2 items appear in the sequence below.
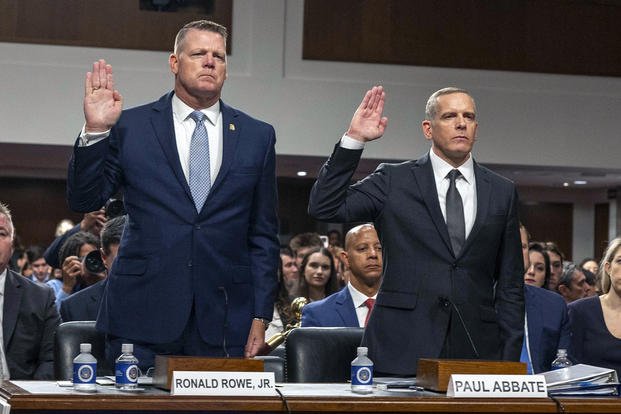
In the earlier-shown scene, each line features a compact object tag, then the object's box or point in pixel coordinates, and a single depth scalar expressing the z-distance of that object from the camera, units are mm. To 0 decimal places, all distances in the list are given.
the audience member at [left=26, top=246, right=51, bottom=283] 9891
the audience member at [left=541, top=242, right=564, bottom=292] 7988
